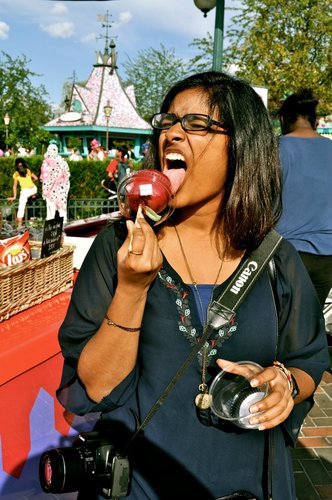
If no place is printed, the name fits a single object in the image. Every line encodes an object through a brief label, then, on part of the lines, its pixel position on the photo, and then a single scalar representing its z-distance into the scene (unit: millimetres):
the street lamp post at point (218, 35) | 6328
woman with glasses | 1418
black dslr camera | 1356
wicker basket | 2367
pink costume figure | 11391
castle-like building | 36688
